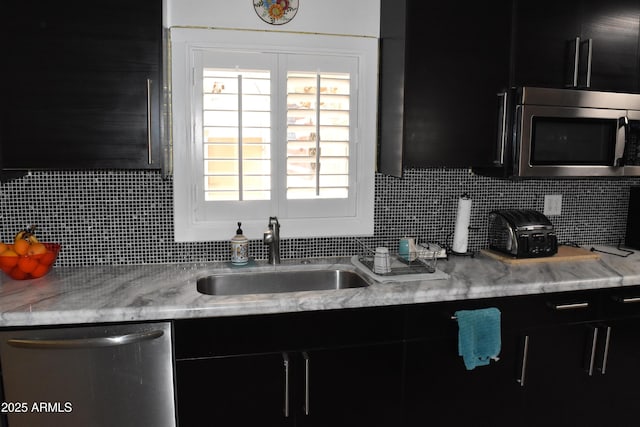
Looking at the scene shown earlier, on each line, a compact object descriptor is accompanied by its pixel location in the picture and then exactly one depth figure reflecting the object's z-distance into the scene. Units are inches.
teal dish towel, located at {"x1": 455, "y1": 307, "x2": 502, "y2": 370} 74.4
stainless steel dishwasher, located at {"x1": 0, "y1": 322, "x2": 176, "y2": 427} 63.8
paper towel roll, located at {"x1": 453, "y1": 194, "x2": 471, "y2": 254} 96.0
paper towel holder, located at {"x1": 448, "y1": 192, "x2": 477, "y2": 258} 96.1
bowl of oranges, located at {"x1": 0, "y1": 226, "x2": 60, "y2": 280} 73.5
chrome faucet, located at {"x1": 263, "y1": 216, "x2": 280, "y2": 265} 87.4
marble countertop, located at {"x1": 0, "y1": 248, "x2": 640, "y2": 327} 65.3
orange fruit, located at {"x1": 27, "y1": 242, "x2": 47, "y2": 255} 74.3
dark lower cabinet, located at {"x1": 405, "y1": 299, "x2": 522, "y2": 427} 75.6
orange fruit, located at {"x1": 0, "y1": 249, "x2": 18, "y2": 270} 73.0
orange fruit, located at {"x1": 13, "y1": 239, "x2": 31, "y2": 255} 73.6
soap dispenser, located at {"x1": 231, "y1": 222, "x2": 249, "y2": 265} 87.7
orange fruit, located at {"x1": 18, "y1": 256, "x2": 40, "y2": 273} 73.7
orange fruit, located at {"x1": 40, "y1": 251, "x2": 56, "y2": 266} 75.7
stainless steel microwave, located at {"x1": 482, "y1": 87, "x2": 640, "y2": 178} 84.9
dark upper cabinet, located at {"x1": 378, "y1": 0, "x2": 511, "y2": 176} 82.4
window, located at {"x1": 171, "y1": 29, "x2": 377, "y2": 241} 86.7
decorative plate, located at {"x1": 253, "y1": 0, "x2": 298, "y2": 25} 87.2
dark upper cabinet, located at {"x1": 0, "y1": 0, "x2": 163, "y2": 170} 68.9
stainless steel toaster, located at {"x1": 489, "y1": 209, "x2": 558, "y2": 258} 91.4
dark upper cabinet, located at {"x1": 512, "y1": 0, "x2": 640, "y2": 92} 85.3
